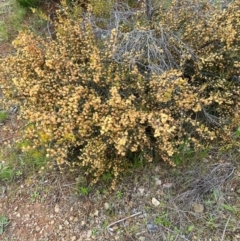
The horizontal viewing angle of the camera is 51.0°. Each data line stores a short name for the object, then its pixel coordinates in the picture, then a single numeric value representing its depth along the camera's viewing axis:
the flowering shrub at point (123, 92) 1.48
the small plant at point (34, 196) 1.78
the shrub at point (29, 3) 2.48
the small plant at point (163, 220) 1.51
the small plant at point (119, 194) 1.63
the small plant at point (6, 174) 1.87
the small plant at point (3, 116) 2.15
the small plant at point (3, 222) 1.72
